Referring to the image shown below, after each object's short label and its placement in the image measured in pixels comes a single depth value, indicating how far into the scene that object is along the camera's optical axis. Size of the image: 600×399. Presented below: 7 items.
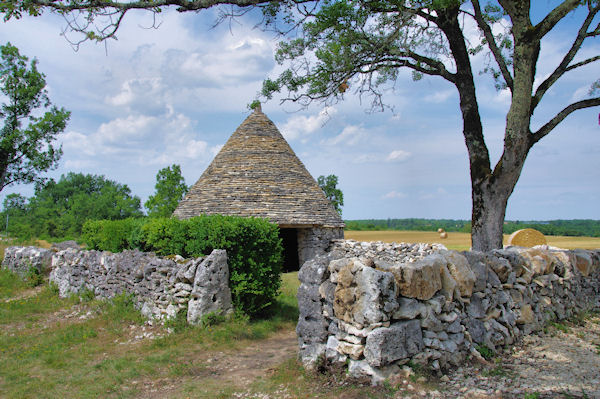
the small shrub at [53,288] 12.36
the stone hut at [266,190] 14.74
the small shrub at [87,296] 10.55
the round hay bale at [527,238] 14.11
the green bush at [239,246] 7.86
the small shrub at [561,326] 6.24
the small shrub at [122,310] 8.38
